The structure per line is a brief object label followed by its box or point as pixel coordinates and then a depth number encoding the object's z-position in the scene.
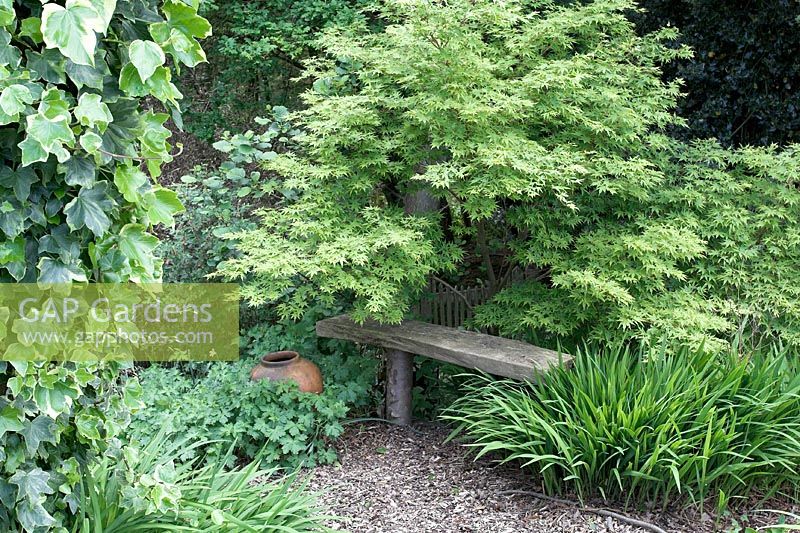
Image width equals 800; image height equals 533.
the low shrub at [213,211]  4.86
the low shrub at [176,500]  2.20
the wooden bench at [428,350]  3.67
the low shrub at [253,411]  3.61
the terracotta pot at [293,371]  3.97
